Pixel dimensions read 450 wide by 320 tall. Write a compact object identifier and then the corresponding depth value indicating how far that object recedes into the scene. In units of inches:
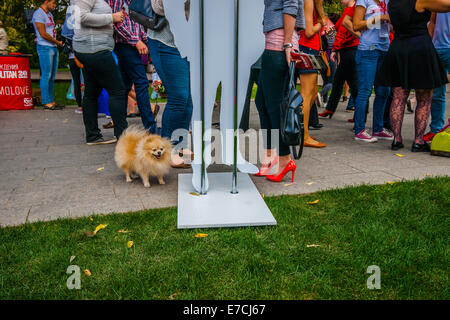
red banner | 343.0
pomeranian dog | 144.8
